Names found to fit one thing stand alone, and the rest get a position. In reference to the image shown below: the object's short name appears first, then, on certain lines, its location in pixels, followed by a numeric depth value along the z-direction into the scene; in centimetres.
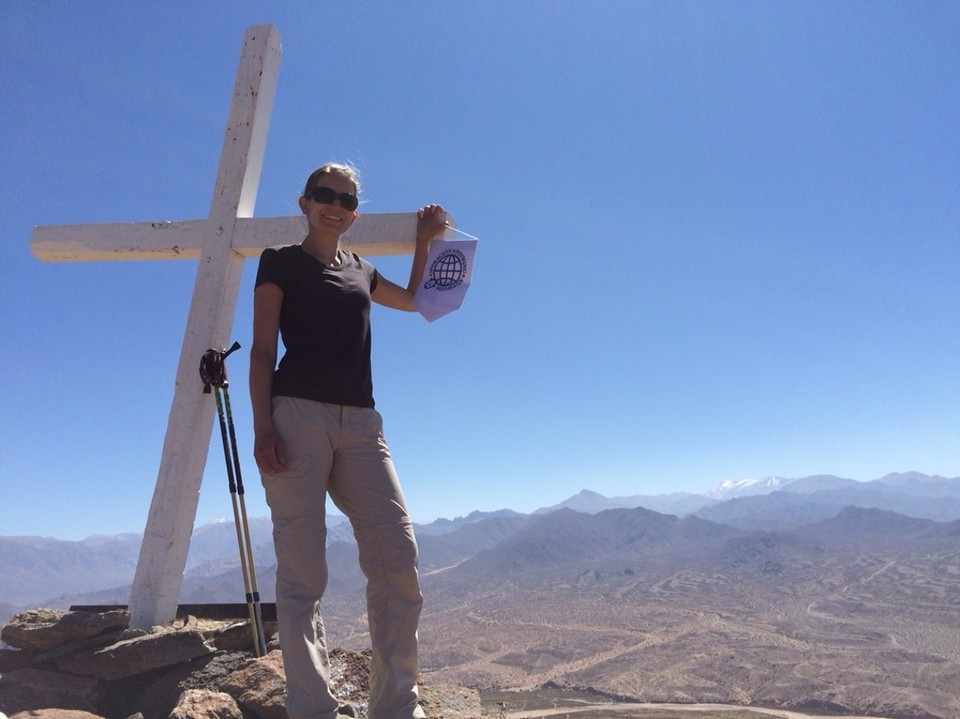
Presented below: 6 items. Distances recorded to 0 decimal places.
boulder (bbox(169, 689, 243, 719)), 274
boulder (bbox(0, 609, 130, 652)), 357
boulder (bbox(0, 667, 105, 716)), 328
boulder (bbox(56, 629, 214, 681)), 342
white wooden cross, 399
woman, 250
